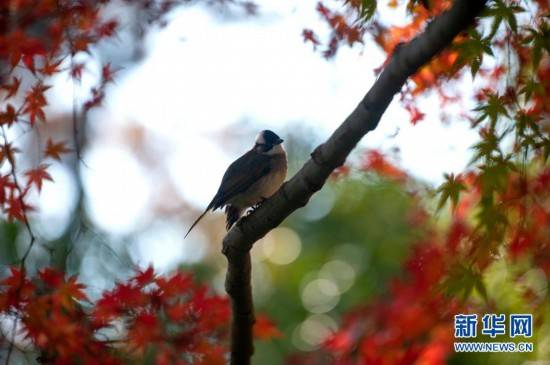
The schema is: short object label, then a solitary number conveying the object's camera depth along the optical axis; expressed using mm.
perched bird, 13352
